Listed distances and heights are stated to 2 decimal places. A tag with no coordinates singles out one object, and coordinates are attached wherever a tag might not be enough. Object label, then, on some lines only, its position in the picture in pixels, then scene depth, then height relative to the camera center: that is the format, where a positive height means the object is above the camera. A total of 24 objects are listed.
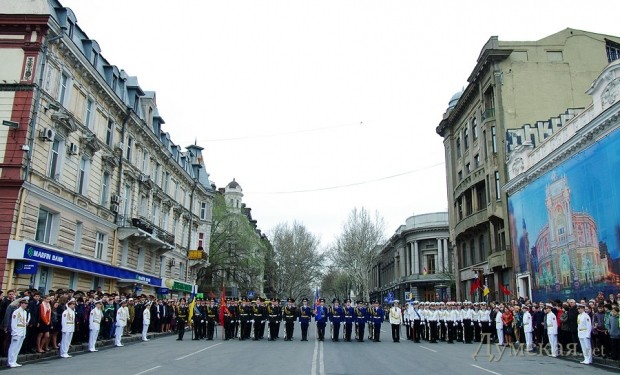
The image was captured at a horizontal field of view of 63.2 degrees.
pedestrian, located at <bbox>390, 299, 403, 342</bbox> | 24.52 -0.87
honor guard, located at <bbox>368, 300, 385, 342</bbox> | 24.42 -0.68
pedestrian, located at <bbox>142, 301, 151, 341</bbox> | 24.48 -0.99
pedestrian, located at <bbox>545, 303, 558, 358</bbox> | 18.66 -0.89
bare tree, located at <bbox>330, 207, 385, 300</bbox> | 66.44 +7.10
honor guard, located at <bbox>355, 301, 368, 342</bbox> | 24.30 -0.67
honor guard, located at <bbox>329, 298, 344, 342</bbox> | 24.23 -0.64
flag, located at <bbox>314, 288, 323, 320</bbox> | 24.27 -0.50
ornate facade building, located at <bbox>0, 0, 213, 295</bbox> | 21.17 +6.99
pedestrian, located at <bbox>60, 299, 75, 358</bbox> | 16.38 -0.98
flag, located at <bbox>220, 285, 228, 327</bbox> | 25.35 -0.41
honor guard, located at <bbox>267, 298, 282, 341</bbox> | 24.41 -0.73
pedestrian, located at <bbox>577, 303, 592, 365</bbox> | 16.22 -0.86
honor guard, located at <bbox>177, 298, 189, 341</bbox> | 25.20 -0.86
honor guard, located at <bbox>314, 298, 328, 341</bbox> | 24.16 -0.78
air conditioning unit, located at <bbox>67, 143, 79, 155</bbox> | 24.95 +7.26
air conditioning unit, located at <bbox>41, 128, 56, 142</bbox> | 22.05 +6.99
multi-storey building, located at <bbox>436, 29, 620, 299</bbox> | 37.25 +15.67
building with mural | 22.00 +5.17
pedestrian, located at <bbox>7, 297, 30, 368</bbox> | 13.73 -0.90
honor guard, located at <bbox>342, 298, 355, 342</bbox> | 24.34 -0.71
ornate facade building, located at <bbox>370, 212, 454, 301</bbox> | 68.12 +6.55
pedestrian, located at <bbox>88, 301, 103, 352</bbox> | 18.43 -0.94
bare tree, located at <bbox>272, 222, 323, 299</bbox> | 78.94 +6.53
